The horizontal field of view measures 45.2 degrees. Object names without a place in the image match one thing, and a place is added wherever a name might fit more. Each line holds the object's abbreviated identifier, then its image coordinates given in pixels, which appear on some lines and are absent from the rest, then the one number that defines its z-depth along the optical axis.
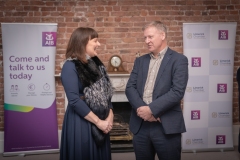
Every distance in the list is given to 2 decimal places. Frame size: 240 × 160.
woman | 2.01
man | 2.15
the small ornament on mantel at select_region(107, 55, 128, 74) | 4.20
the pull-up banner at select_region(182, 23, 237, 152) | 4.17
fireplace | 4.18
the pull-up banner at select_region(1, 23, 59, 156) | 4.02
